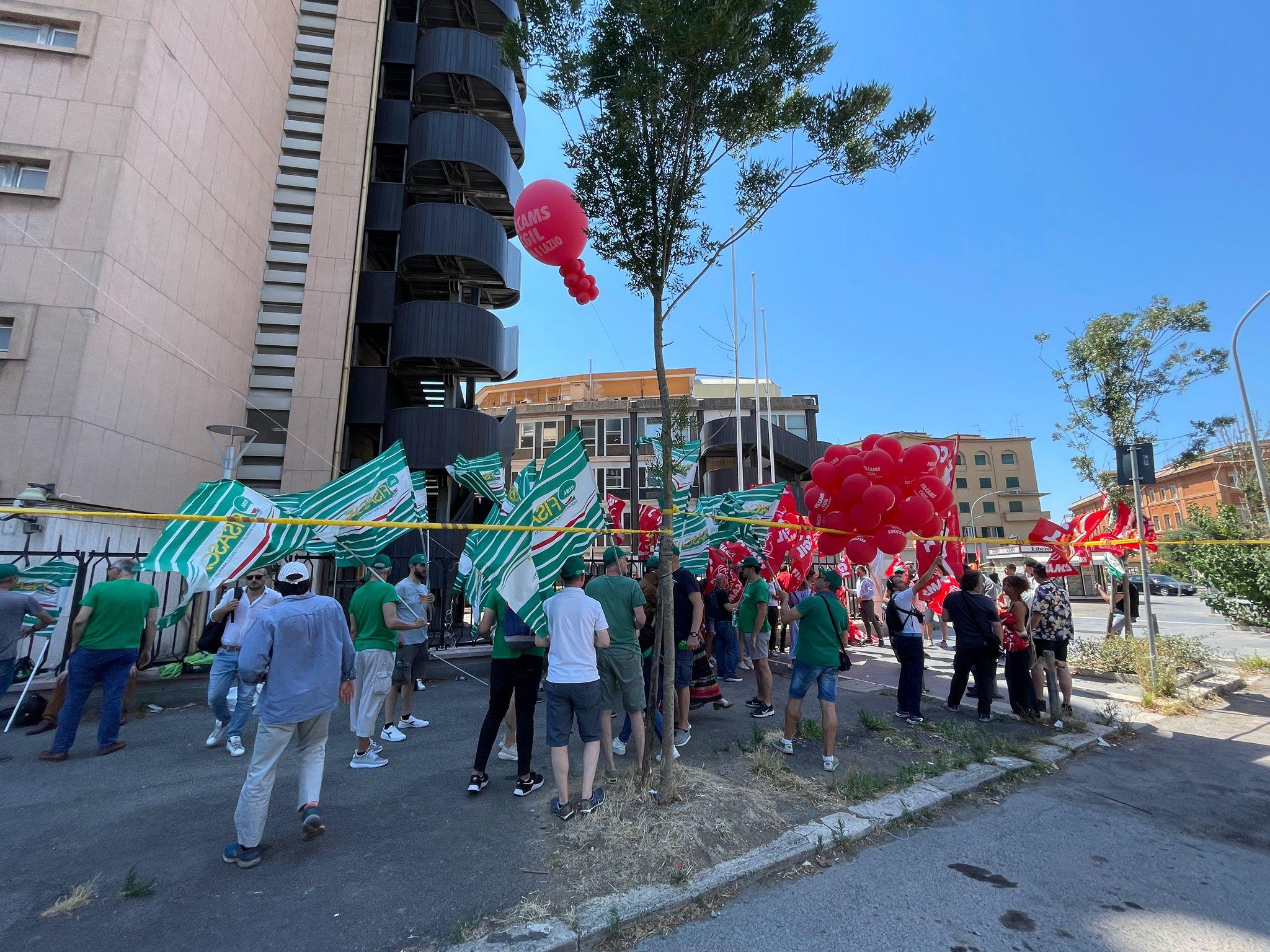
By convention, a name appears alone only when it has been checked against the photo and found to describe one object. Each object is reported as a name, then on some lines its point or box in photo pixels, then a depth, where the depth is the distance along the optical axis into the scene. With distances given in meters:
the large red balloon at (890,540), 6.19
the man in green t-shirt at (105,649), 5.85
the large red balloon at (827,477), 6.61
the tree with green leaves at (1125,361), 11.32
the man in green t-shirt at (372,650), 5.79
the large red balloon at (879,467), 6.35
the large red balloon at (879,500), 6.08
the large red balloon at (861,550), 6.44
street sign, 9.55
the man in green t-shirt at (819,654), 5.82
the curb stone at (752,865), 3.12
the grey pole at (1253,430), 11.76
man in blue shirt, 3.94
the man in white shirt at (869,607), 14.82
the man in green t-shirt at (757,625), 7.63
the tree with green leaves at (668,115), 4.88
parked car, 39.06
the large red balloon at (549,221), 5.16
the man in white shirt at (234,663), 6.21
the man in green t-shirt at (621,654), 5.20
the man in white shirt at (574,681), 4.57
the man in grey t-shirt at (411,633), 6.82
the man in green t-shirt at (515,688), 5.01
